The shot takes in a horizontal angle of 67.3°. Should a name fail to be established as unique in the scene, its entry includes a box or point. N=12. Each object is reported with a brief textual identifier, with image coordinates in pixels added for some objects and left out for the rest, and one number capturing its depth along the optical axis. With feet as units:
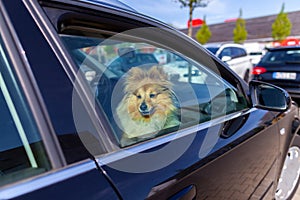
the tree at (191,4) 31.60
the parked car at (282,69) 15.42
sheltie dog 3.61
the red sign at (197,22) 120.98
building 81.97
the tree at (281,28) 71.92
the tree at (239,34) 79.30
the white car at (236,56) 24.02
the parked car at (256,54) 35.86
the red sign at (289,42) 59.38
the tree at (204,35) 78.73
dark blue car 2.32
